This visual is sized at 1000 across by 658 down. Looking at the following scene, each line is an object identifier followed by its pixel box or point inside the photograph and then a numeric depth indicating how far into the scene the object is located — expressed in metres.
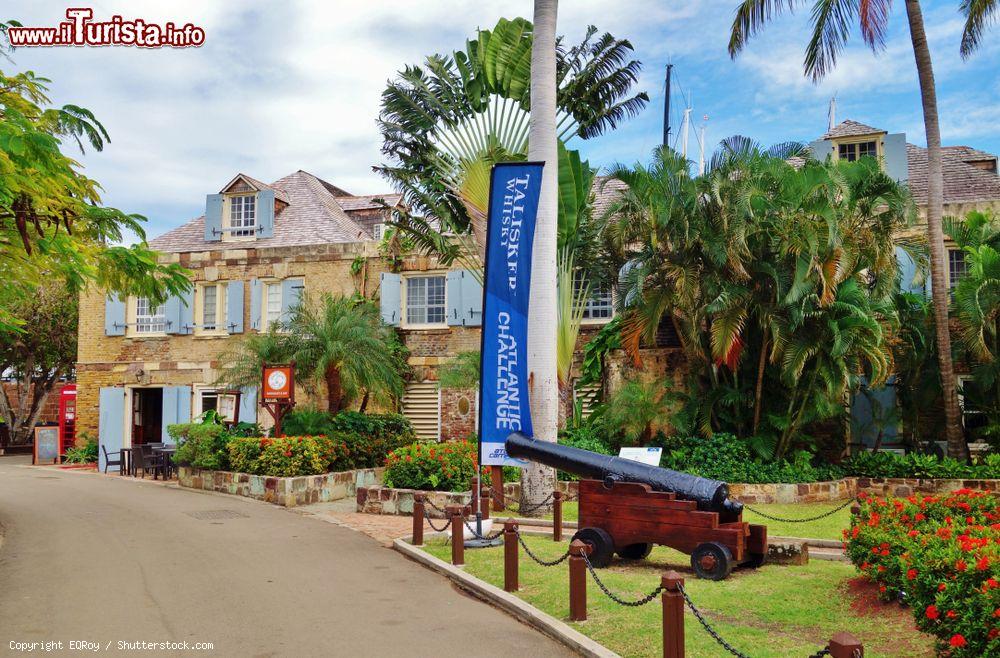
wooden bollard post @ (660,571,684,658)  5.82
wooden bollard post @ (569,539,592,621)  7.39
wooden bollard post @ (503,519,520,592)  8.70
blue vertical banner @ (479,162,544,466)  11.51
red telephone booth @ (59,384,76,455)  25.81
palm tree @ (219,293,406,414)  18.77
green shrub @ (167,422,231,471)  18.41
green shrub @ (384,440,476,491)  15.19
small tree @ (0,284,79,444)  29.81
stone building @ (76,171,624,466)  22.27
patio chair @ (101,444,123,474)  21.92
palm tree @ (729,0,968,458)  15.43
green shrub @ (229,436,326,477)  16.98
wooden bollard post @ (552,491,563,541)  11.77
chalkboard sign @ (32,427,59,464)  25.34
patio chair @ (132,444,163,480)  20.95
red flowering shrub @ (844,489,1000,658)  5.47
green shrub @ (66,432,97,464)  25.12
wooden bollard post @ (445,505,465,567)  10.20
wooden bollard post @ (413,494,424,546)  11.66
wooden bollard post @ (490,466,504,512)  12.80
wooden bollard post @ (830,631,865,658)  4.46
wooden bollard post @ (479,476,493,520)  12.45
